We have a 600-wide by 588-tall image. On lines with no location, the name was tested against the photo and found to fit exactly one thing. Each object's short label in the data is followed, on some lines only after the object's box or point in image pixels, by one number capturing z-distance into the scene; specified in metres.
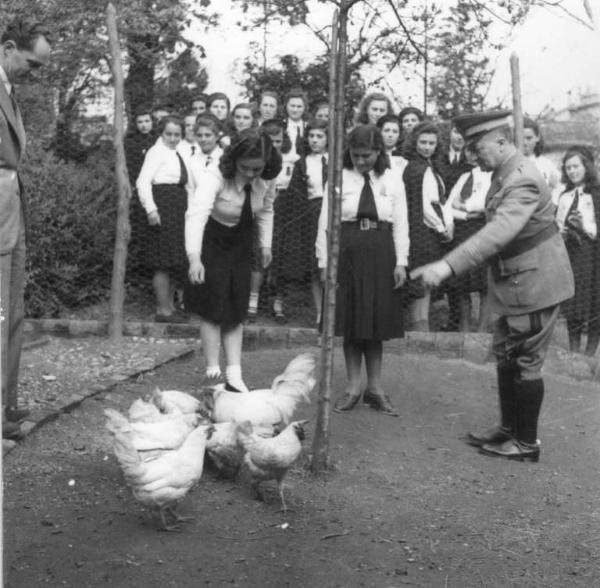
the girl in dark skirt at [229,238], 5.67
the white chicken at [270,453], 4.31
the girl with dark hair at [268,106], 8.35
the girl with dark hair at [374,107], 8.18
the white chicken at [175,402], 4.85
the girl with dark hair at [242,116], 8.20
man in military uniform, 5.12
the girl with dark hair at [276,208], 8.00
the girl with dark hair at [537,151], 8.03
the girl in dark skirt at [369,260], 5.94
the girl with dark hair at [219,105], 8.62
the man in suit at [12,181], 4.62
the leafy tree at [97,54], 9.98
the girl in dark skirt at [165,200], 8.26
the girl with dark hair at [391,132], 7.85
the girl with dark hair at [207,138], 8.02
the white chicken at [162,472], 3.89
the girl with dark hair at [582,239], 8.12
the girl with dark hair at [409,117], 8.50
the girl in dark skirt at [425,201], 7.99
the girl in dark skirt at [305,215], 8.05
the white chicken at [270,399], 4.86
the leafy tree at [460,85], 9.34
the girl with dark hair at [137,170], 8.59
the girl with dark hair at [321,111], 8.45
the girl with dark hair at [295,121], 8.20
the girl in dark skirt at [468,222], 8.03
